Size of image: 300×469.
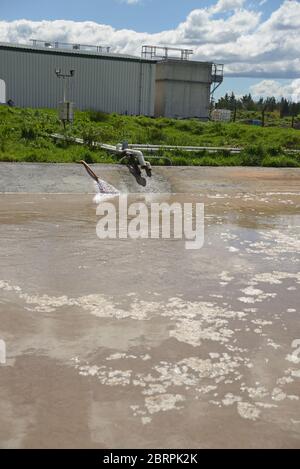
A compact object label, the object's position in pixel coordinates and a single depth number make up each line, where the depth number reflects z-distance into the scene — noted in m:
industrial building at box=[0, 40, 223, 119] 34.97
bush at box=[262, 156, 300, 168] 21.00
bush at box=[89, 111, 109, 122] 30.78
